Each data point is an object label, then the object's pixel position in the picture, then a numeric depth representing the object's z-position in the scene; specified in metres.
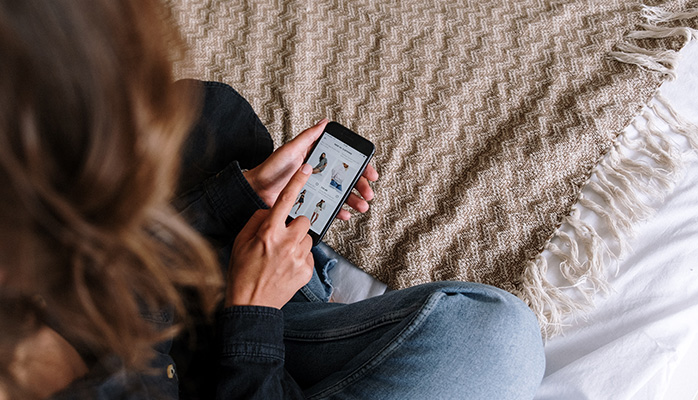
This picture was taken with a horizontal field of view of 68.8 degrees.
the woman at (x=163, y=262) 0.27
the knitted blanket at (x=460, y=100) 0.78
